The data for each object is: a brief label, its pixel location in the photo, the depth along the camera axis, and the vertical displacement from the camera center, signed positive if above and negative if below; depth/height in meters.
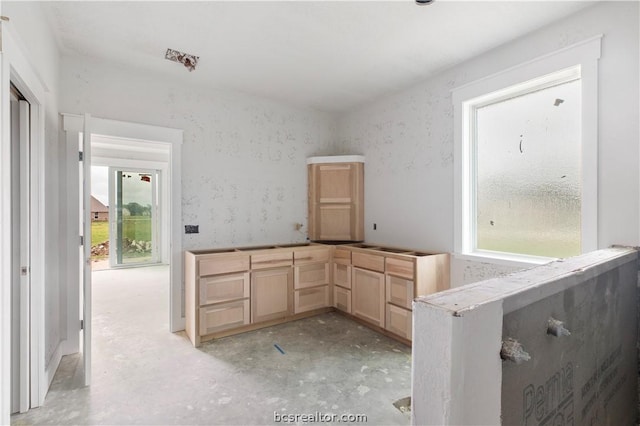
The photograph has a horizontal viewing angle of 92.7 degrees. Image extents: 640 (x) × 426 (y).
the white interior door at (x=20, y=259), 1.92 -0.30
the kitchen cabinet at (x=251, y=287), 2.98 -0.82
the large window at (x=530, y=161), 2.15 +0.42
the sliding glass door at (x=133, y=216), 6.56 -0.10
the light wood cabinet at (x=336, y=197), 4.06 +0.20
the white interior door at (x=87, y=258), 2.19 -0.35
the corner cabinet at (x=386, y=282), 2.88 -0.73
